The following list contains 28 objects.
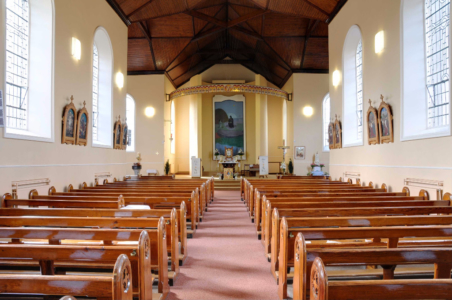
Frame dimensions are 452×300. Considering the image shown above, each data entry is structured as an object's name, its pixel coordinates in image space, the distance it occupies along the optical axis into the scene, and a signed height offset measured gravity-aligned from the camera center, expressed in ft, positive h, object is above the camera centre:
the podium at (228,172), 55.11 -1.03
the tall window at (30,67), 20.54 +6.63
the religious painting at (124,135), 37.05 +3.60
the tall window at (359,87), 31.35 +7.60
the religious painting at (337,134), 34.42 +3.29
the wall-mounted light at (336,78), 34.91 +9.51
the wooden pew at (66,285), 5.35 -1.93
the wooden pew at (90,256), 7.05 -1.97
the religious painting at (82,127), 26.20 +3.25
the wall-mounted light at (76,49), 25.66 +9.42
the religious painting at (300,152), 54.39 +2.23
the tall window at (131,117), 54.70 +8.29
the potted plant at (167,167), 56.53 -0.22
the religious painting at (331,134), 36.85 +3.50
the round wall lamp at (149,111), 55.21 +9.31
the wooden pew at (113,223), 10.68 -1.88
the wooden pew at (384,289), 5.20 -1.99
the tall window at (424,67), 19.80 +6.23
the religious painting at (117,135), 34.71 +3.41
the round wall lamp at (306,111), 54.49 +9.03
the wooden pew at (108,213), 12.76 -1.89
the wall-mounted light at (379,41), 24.97 +9.60
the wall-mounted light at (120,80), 35.52 +9.57
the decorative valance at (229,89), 50.78 +12.13
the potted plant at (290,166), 55.93 -0.09
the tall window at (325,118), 54.29 +7.78
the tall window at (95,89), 32.07 +7.67
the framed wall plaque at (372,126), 25.71 +3.15
